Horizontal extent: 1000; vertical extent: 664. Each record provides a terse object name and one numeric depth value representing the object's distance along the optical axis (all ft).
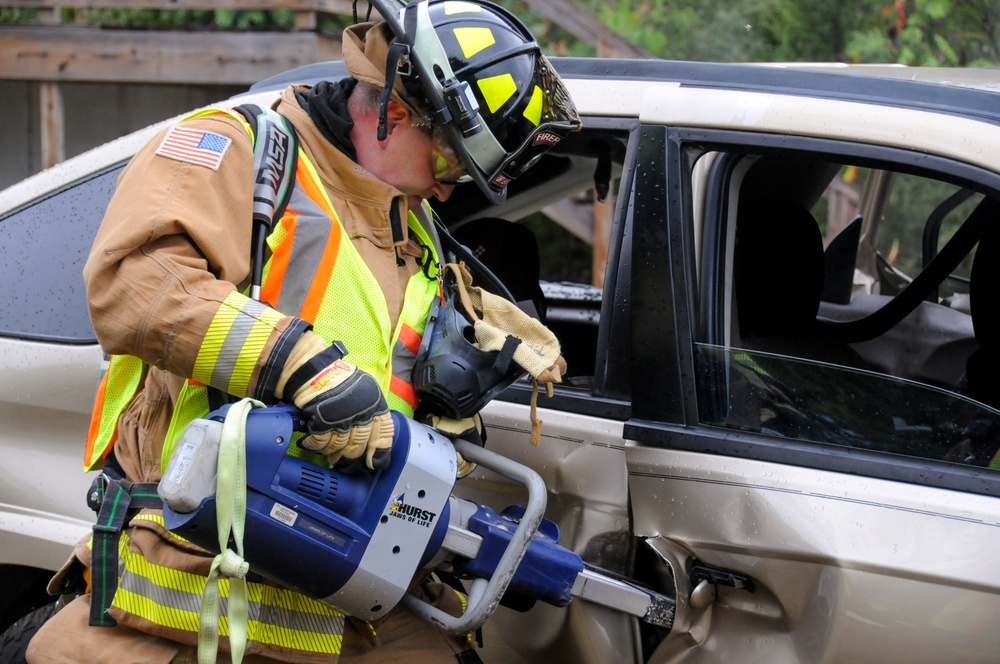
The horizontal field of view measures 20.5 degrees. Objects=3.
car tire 14.35
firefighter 12.44
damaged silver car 13.12
